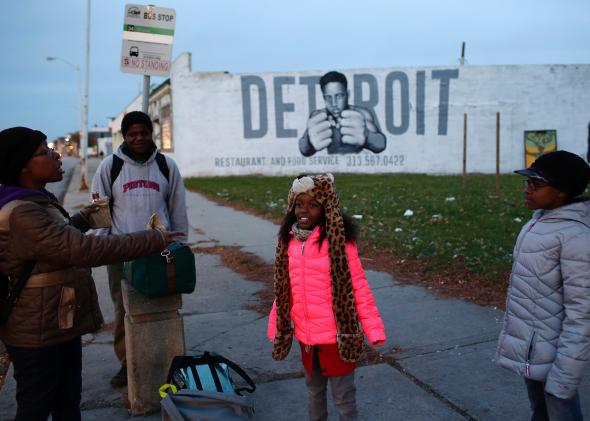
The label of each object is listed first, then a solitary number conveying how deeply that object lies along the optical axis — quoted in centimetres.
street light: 2105
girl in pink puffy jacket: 286
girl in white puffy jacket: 246
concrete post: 355
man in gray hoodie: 391
